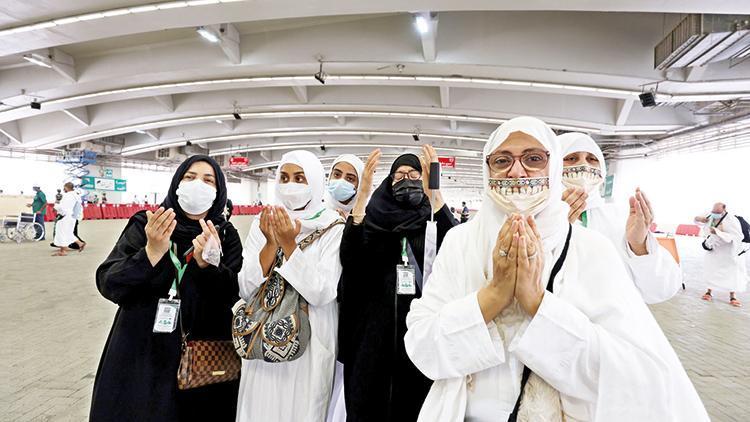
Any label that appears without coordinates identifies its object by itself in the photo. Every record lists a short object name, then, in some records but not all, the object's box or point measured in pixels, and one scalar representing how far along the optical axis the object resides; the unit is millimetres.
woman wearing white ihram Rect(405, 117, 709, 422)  892
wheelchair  10977
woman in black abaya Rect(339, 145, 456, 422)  1675
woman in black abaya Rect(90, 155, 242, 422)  1521
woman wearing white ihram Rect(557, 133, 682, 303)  1626
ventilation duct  5387
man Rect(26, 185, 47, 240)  10781
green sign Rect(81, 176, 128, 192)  20641
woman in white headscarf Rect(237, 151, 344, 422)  1690
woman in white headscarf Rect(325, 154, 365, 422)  2400
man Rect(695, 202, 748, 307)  6320
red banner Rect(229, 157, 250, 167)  18672
